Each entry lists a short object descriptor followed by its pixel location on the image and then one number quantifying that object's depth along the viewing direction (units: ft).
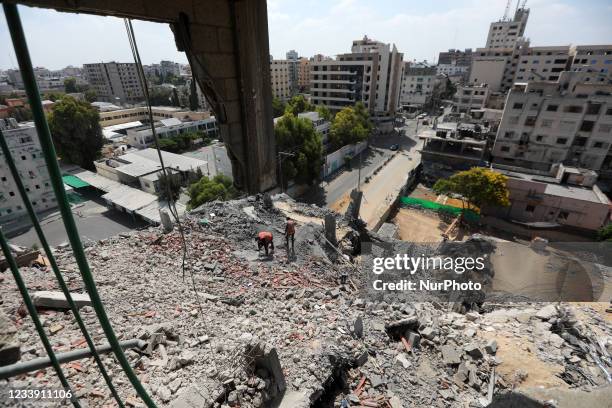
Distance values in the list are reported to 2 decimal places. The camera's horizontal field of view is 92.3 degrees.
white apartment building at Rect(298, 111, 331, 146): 100.32
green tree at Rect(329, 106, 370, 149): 103.09
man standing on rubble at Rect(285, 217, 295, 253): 28.35
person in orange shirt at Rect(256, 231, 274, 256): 27.40
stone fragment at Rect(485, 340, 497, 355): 21.02
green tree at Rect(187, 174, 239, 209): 57.98
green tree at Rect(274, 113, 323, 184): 69.21
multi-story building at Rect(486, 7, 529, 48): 202.49
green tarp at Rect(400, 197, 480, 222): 66.44
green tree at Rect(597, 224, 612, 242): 54.32
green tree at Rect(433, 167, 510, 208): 61.11
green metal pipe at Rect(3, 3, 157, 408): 3.80
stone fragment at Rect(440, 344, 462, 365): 19.97
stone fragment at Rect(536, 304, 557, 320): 26.61
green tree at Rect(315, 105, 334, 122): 111.45
